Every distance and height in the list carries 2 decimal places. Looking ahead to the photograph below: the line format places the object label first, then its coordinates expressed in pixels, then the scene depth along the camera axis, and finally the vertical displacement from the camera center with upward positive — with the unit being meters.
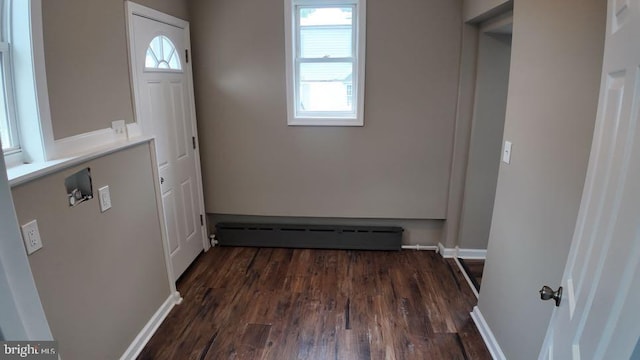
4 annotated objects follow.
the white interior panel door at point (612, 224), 0.76 -0.27
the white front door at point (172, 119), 2.48 -0.14
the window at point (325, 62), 3.21 +0.36
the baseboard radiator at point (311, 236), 3.61 -1.30
